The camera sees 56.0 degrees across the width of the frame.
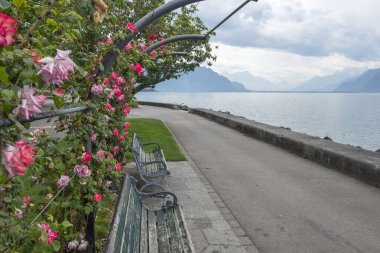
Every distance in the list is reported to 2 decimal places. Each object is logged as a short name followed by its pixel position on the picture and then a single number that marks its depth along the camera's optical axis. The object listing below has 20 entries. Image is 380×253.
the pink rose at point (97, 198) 3.65
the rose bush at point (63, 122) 1.59
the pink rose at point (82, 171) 3.41
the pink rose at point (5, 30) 1.28
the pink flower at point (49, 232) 2.19
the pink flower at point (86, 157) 3.39
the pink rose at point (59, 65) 1.52
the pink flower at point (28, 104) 1.57
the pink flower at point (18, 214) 2.39
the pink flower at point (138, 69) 5.99
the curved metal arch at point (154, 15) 4.62
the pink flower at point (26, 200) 2.88
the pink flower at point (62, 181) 3.21
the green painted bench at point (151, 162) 6.62
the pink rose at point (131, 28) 4.66
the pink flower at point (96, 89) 3.77
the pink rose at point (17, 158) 1.45
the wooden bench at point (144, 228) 2.80
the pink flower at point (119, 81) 5.39
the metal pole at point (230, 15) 5.78
